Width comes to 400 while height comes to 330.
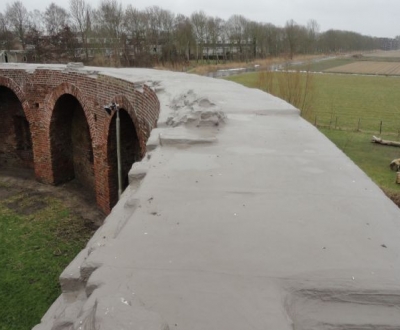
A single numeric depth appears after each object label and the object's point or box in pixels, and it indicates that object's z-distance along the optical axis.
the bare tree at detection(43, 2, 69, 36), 49.07
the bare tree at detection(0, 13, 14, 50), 42.22
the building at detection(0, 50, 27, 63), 30.39
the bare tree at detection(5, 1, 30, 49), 50.84
